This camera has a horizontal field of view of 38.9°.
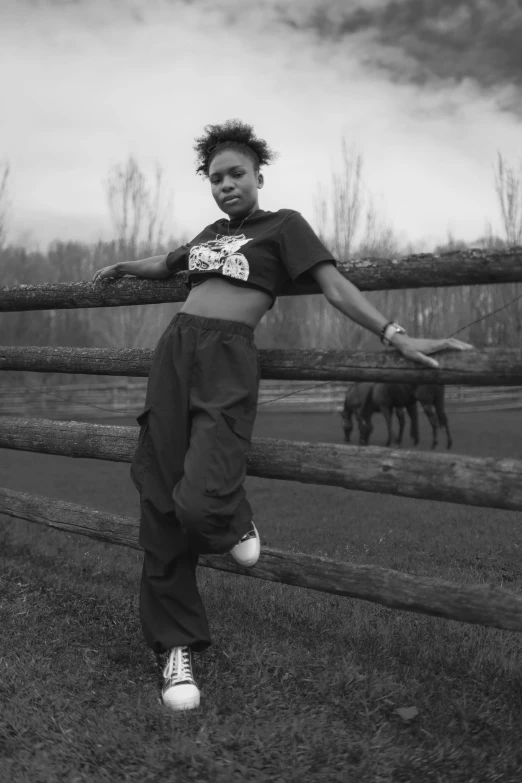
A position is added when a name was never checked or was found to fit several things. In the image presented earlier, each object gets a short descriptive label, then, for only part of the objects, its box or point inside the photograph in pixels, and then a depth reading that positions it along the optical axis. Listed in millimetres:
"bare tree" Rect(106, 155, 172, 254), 31969
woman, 2771
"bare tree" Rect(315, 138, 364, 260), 30953
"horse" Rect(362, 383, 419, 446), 14672
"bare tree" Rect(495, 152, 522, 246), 28031
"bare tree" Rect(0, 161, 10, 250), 27250
